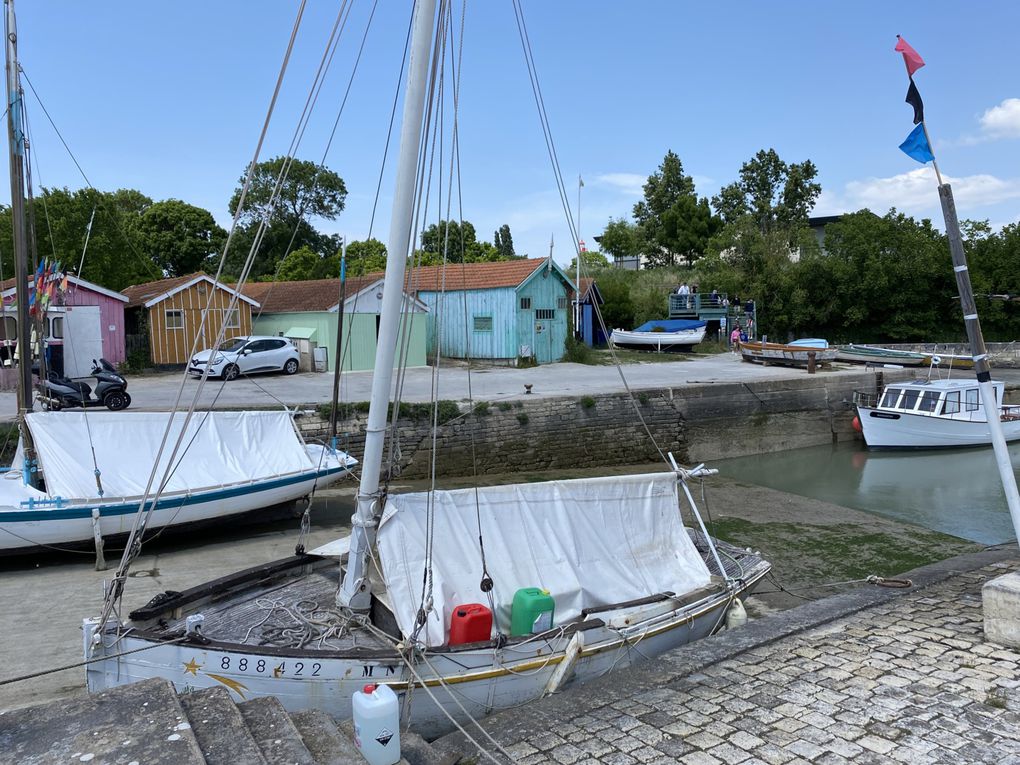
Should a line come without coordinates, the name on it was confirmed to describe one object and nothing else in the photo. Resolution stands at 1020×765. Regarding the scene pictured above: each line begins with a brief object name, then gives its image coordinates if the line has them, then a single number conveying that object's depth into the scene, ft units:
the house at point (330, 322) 93.81
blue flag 25.84
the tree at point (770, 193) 193.67
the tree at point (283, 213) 161.27
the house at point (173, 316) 88.99
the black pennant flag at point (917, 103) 25.91
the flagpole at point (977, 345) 25.79
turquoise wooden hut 105.09
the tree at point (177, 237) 158.61
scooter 63.10
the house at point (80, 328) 77.10
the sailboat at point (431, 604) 20.85
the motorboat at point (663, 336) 129.29
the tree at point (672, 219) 192.65
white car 80.77
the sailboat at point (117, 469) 39.09
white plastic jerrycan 16.62
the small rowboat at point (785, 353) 111.24
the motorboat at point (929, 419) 84.53
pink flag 25.31
